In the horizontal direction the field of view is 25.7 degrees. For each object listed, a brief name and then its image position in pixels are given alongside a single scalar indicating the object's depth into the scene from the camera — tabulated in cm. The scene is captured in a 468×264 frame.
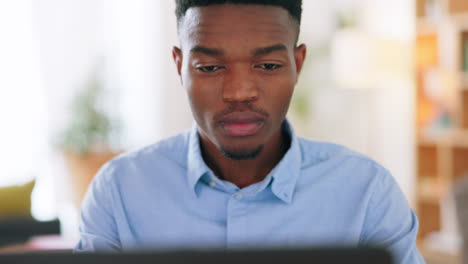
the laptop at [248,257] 61
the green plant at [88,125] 348
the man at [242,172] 107
